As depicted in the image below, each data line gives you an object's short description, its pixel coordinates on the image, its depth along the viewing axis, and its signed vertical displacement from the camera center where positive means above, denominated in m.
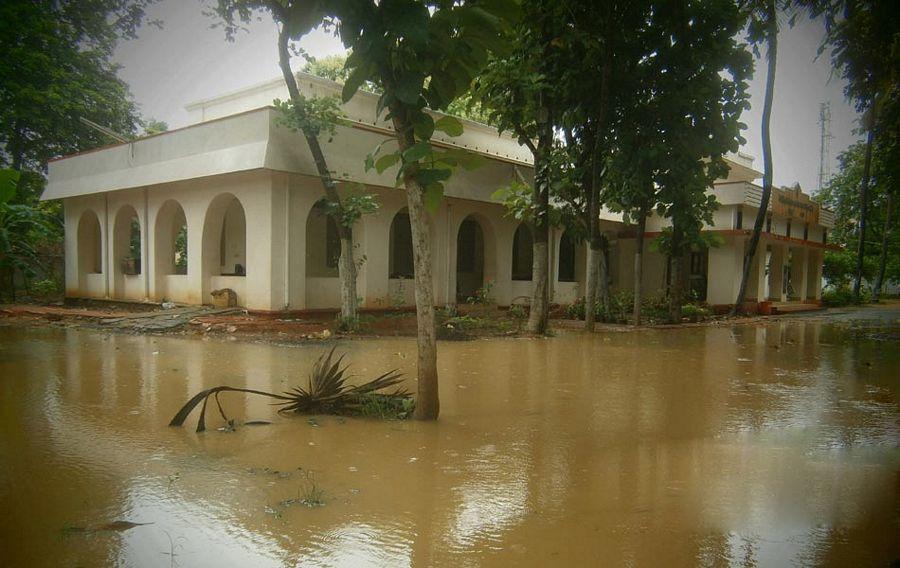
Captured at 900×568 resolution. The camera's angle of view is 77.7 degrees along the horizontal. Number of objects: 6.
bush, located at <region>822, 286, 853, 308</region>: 27.31 -1.09
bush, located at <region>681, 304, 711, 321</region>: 17.45 -1.19
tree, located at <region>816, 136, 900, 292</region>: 30.44 +3.20
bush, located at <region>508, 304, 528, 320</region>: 15.85 -1.16
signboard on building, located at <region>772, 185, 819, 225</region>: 20.97 +2.81
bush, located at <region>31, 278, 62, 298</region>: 18.91 -0.77
